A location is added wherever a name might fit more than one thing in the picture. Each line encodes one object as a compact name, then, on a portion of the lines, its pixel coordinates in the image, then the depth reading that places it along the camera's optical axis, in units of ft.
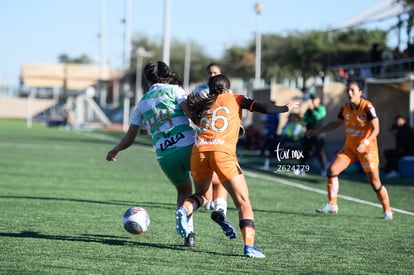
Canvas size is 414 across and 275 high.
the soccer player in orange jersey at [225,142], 52.16
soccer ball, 56.90
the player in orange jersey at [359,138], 77.56
